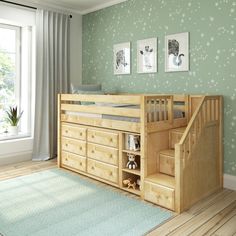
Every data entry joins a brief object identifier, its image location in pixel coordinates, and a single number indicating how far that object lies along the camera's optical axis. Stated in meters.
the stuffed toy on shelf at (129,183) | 2.88
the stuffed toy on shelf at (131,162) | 2.88
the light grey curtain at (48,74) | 4.14
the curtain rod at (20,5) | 3.86
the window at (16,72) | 4.21
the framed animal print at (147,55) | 3.61
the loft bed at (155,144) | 2.50
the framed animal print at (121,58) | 3.99
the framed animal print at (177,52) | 3.26
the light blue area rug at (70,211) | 2.10
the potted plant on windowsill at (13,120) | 4.14
